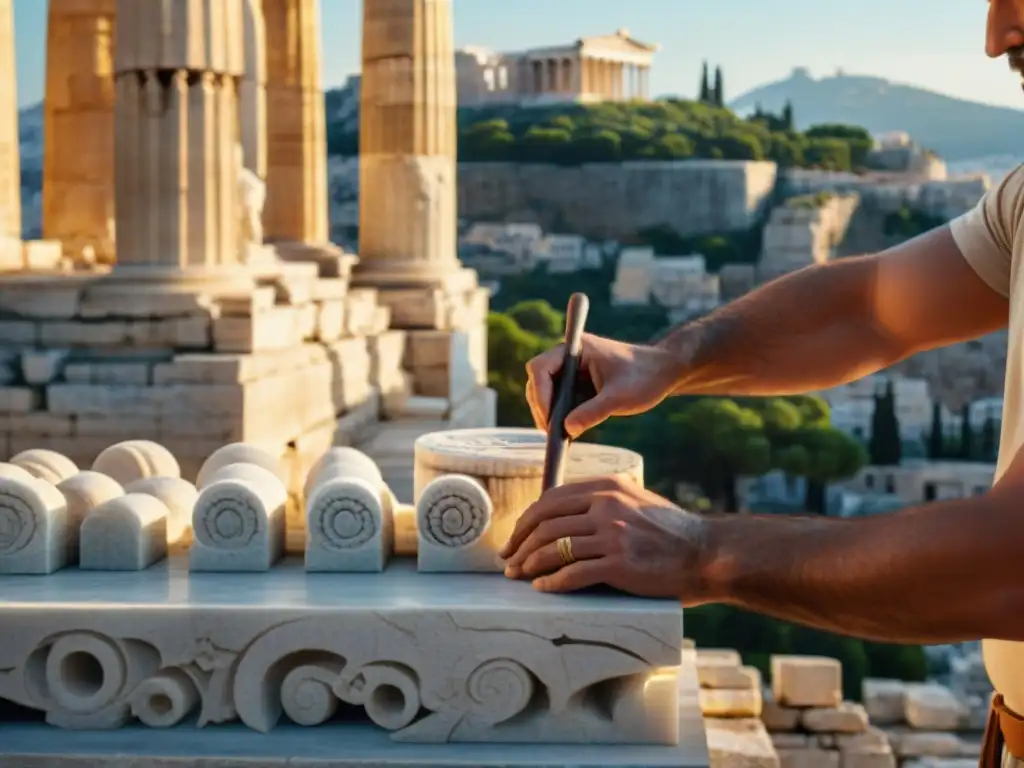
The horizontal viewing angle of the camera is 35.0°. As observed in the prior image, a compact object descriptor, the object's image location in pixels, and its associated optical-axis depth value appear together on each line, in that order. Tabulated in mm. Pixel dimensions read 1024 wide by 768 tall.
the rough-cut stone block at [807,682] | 10719
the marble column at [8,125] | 12273
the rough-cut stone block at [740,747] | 7258
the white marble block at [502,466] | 3361
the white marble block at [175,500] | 3473
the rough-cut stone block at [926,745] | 12141
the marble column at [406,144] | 14922
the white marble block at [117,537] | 3162
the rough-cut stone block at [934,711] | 12531
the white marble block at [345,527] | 3115
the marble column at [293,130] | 15742
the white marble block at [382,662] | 2732
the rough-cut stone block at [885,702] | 12992
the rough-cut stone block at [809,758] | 10453
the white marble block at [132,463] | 4121
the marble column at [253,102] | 13164
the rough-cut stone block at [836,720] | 10602
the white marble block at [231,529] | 3123
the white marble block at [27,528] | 3113
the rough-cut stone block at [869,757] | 10406
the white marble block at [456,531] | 3121
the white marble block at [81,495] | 3258
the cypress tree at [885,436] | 60562
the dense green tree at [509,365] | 30270
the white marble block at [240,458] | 3756
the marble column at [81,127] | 14992
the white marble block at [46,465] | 3709
